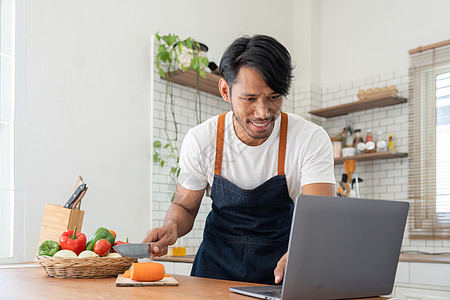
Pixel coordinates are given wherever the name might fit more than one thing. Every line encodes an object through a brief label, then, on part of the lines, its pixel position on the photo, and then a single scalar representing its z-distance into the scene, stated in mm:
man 1720
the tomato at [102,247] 1738
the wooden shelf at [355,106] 4348
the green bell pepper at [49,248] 1723
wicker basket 1631
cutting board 1404
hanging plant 3691
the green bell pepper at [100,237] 1795
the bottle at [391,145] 4340
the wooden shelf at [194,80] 3785
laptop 1051
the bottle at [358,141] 4543
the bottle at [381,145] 4398
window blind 4117
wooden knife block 2244
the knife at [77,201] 2248
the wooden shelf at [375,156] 4254
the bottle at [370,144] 4430
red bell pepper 1760
